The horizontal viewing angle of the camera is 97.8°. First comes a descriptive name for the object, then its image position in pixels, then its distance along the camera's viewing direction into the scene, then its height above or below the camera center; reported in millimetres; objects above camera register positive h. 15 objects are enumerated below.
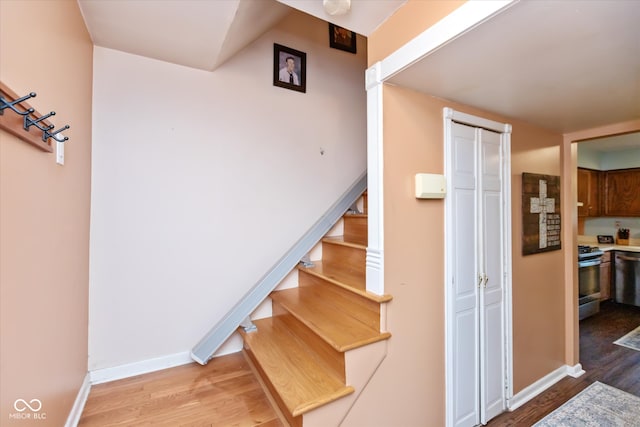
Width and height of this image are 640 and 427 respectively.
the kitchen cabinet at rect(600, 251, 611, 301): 4210 -922
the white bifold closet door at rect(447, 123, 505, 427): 1806 -416
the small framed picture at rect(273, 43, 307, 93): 2454 +1343
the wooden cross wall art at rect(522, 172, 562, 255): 2256 +26
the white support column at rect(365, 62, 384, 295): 1501 +187
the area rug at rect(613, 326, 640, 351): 3030 -1414
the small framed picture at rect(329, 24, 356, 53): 2833 +1844
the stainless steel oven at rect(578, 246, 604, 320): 3760 -897
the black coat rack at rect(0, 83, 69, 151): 811 +323
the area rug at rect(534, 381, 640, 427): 1960 -1444
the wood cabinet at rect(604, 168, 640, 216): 4344 +385
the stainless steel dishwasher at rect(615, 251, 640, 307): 4133 -925
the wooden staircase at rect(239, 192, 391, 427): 1372 -761
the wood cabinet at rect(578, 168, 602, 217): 4430 +397
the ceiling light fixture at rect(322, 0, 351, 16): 1258 +961
